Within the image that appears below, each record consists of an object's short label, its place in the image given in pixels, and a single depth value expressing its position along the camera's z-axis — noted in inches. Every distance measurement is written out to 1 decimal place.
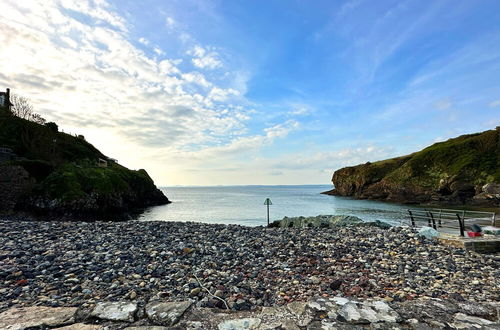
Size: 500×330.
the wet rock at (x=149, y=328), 137.1
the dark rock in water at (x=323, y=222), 790.5
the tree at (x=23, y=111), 2336.2
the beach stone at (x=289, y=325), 140.5
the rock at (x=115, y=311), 149.9
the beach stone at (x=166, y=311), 147.7
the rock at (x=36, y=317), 138.9
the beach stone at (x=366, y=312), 150.3
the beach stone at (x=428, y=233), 436.1
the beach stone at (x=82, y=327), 136.8
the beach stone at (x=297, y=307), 160.9
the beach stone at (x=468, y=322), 145.1
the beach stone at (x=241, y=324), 140.6
